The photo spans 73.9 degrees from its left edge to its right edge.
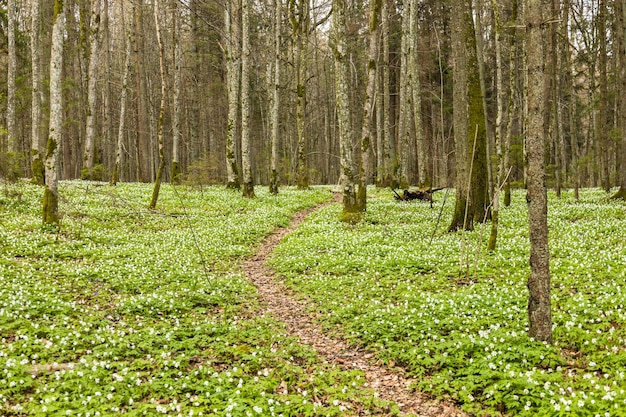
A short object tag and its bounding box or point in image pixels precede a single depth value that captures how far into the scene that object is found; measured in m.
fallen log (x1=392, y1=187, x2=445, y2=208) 27.07
